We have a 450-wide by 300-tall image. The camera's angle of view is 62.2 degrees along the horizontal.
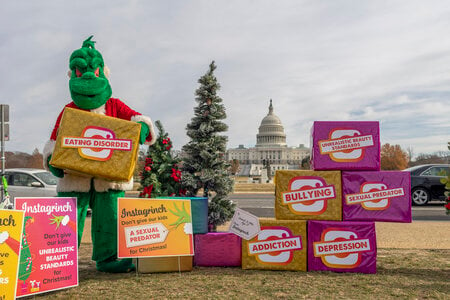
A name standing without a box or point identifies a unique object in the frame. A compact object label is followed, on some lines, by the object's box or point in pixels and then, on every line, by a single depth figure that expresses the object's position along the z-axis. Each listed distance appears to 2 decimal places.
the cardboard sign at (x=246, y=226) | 4.59
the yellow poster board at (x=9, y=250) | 3.25
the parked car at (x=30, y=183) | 10.09
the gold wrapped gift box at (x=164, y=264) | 4.43
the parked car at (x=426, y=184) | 12.01
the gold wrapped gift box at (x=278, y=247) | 4.57
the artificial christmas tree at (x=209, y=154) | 6.31
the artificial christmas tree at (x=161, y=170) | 6.13
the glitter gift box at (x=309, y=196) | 4.55
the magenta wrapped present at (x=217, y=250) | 4.77
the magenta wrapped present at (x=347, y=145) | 4.56
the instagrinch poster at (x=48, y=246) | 3.55
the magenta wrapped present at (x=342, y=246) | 4.48
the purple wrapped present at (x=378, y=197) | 4.46
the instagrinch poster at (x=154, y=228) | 4.17
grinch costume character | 4.36
